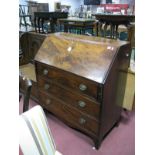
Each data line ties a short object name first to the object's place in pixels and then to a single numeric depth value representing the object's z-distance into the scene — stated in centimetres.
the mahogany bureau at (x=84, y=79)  147
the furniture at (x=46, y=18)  334
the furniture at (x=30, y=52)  235
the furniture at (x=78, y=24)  283
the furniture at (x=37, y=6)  577
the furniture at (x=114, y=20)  245
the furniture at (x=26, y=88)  90
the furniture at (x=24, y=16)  516
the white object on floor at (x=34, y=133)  73
